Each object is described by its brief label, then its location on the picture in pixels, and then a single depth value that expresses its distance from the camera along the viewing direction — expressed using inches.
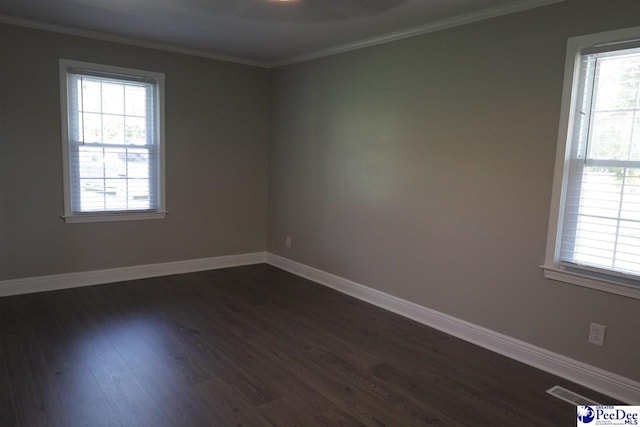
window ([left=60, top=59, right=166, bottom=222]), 160.7
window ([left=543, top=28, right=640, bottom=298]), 98.0
